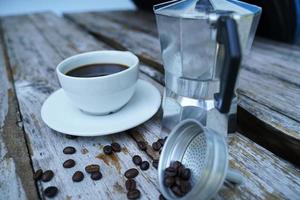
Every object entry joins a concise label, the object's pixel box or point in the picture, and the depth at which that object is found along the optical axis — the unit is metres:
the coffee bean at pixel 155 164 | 0.36
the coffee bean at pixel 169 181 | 0.30
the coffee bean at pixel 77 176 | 0.34
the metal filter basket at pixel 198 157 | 0.27
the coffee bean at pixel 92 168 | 0.35
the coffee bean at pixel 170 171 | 0.31
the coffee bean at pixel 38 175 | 0.34
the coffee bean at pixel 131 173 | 0.34
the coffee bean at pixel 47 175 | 0.34
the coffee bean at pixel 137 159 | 0.36
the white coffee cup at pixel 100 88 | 0.40
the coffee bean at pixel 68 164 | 0.36
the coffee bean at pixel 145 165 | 0.36
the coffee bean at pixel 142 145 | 0.39
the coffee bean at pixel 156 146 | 0.39
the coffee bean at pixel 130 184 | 0.32
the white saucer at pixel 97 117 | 0.41
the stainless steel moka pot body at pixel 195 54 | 0.33
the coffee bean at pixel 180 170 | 0.31
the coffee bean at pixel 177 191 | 0.29
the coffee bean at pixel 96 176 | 0.34
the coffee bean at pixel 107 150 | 0.39
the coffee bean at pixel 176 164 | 0.32
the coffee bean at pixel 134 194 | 0.31
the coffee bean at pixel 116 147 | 0.39
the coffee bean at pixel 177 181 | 0.30
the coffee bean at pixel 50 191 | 0.32
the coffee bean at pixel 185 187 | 0.30
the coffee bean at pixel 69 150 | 0.39
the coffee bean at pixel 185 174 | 0.31
